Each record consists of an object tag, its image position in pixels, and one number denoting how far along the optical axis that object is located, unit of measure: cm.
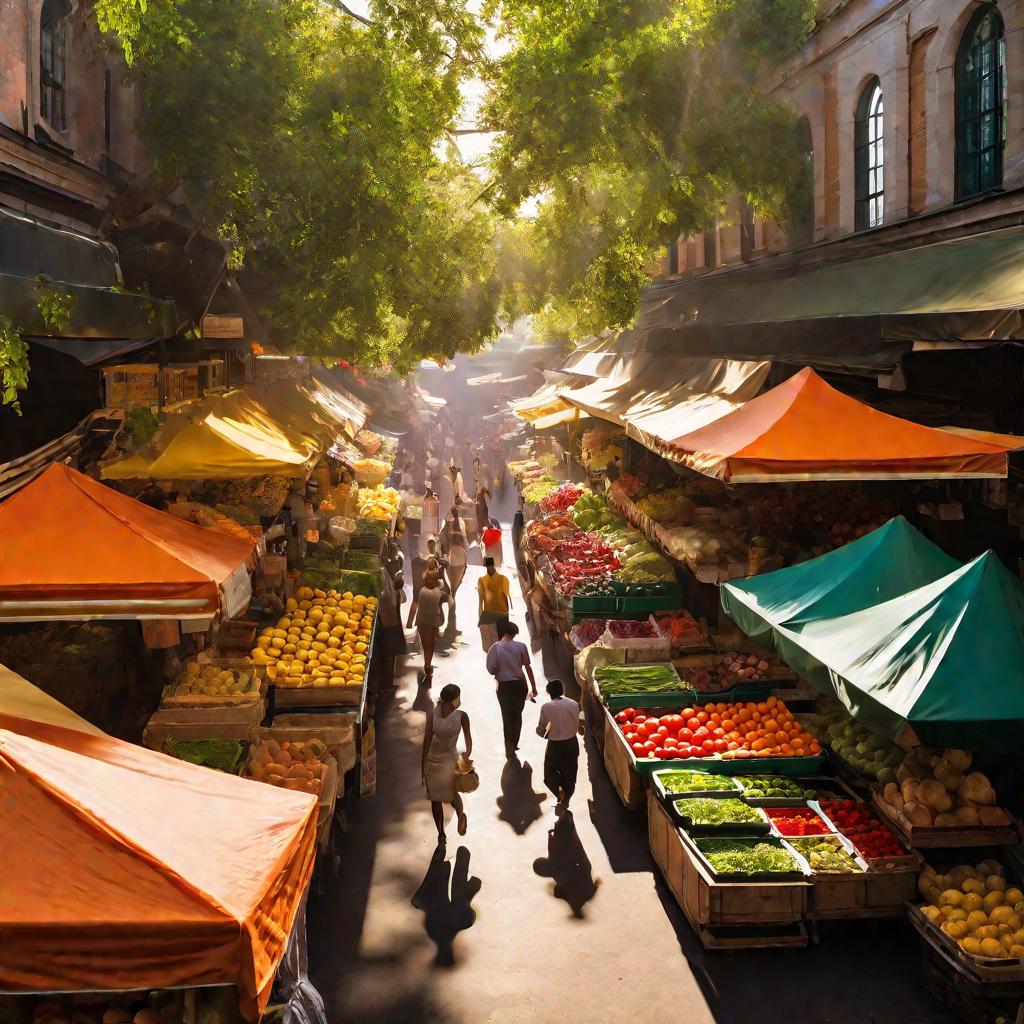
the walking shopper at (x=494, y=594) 1455
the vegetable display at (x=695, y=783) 873
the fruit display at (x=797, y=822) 824
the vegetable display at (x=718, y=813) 811
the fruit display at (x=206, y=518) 1133
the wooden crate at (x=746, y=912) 738
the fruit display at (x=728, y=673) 1100
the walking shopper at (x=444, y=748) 911
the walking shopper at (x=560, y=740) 967
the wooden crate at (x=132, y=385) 1164
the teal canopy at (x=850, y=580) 821
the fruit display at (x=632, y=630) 1240
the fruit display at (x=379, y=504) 1988
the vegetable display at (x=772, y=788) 875
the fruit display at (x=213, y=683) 956
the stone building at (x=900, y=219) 997
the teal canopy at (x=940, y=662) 646
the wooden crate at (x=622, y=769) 958
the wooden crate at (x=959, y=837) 762
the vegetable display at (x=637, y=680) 1091
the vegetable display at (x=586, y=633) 1302
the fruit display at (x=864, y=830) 780
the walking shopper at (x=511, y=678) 1095
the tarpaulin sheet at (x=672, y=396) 1202
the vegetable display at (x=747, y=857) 752
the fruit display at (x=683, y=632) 1201
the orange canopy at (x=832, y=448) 883
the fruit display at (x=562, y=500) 2100
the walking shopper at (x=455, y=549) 1870
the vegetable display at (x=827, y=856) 757
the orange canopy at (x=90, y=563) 713
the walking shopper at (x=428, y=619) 1413
